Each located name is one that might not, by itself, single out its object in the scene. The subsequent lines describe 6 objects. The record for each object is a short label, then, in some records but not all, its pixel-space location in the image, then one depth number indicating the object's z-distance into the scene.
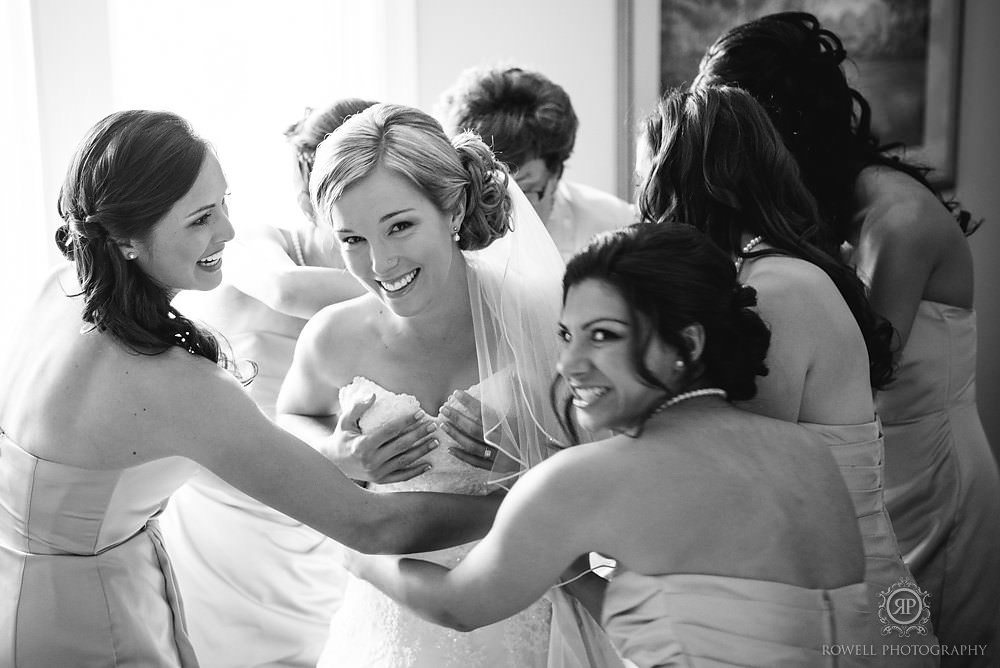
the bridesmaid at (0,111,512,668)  1.91
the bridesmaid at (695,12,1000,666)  2.58
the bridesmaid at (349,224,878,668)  1.57
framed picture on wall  4.81
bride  2.18
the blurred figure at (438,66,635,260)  3.26
